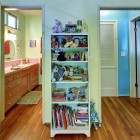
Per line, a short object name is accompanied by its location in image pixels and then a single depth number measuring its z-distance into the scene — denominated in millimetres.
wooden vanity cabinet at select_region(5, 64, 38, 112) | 3478
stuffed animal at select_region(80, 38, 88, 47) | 2558
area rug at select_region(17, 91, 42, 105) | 4230
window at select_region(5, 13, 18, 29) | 4736
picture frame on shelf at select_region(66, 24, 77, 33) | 2604
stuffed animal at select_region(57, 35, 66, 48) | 2588
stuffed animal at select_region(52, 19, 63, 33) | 2590
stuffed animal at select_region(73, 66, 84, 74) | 2665
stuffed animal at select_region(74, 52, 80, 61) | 2574
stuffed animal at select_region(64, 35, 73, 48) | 2539
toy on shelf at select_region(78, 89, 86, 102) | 2566
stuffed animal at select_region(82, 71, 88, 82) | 2546
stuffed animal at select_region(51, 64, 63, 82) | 2559
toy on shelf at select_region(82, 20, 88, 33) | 2740
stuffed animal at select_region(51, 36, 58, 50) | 2527
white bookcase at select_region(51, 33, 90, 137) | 2510
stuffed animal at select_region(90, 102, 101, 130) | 2728
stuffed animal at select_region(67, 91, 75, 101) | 2562
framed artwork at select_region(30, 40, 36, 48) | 6445
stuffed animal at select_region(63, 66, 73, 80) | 2606
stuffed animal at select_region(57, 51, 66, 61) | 2546
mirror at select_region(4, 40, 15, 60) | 4679
